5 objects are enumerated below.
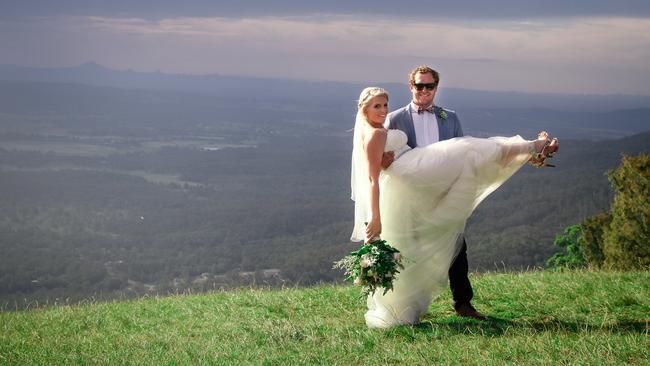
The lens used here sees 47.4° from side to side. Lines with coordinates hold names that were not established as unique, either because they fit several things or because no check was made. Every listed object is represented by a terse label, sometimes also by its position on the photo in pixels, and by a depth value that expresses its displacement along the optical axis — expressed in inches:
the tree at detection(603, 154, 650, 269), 840.9
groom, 327.9
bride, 316.2
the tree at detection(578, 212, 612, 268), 1102.4
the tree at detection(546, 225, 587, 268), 1255.5
